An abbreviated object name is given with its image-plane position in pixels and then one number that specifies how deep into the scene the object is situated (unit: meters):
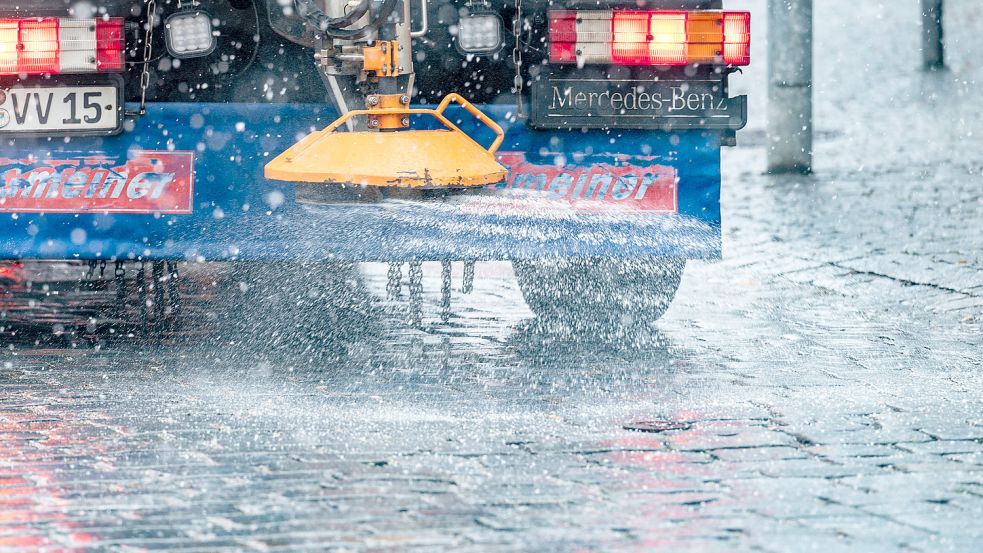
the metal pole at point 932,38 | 23.58
